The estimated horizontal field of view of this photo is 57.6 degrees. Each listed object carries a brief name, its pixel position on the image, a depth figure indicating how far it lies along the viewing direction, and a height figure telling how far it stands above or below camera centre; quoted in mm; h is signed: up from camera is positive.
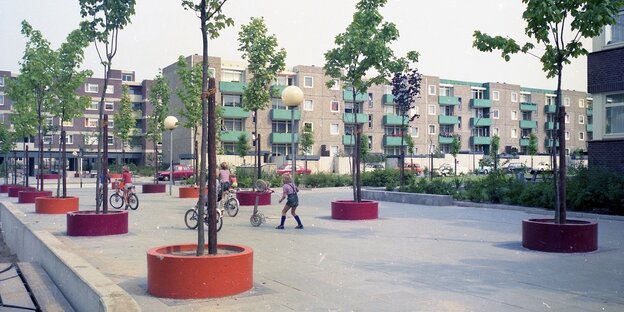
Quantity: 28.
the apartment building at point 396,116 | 68375 +7785
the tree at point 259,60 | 23266 +4676
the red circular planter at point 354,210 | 15258 -1030
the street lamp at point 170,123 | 26575 +2334
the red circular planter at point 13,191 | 25016 -785
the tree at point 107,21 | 13146 +3559
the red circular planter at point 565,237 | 9734 -1124
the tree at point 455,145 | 66762 +3218
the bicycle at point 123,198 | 18812 -839
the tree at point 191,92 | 33312 +4894
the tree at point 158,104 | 54531 +6748
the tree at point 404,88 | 31219 +4680
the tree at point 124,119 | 60394 +5726
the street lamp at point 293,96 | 16891 +2278
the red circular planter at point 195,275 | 6285 -1149
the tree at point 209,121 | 6785 +663
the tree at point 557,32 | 10023 +2594
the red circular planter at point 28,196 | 20703 -833
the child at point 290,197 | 13273 -575
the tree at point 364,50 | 17062 +3711
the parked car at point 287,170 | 44625 +204
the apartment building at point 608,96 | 19047 +2656
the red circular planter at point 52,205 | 16422 -928
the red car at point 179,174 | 50344 -109
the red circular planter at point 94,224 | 11680 -1054
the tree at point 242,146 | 54472 +2668
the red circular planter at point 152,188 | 29562 -803
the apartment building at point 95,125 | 76812 +6808
